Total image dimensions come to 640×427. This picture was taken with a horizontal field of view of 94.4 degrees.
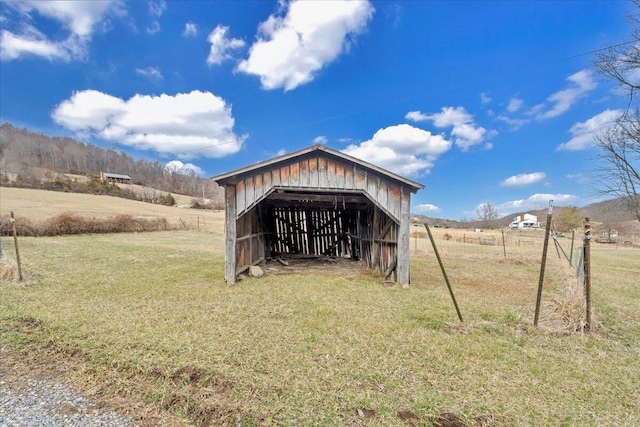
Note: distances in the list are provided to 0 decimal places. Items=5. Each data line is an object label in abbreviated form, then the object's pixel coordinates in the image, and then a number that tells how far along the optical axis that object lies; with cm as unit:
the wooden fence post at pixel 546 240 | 453
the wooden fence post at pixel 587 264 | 467
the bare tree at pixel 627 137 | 939
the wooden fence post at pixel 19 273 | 702
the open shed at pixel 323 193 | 785
